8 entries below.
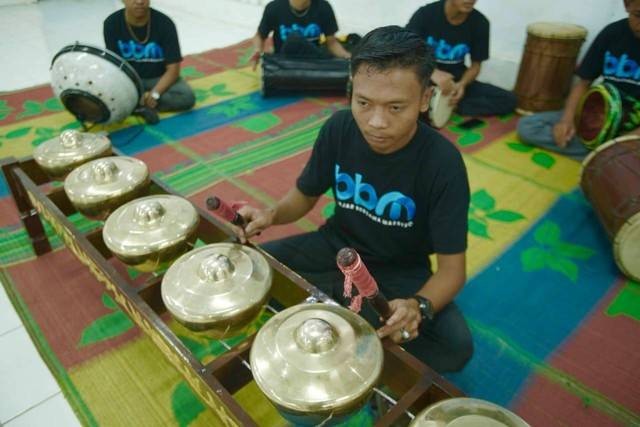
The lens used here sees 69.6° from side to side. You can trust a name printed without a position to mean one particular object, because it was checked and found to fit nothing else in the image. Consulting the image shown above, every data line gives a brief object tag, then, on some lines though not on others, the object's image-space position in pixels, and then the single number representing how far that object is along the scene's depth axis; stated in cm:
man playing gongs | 89
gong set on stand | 72
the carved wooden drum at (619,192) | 150
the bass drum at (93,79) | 220
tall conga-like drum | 258
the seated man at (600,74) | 202
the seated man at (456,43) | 251
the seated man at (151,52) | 252
